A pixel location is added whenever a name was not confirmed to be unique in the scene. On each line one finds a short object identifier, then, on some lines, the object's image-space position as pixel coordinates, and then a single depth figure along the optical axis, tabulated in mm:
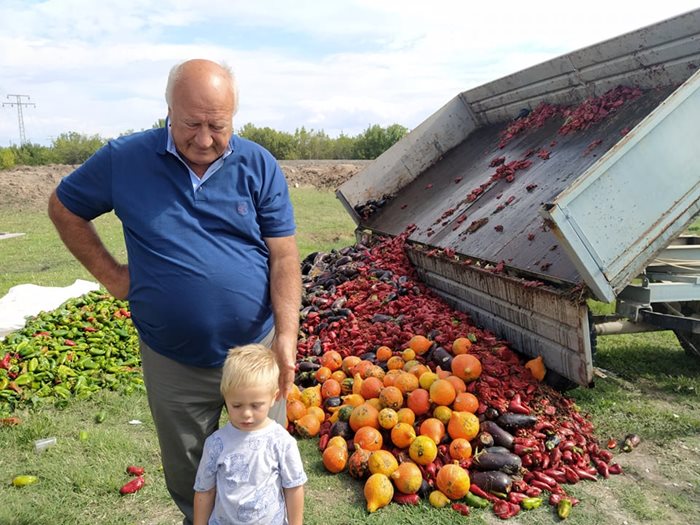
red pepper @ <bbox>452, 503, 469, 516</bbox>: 3877
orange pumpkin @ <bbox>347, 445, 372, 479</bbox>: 4223
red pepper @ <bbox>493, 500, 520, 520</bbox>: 3850
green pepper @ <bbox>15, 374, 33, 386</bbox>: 5891
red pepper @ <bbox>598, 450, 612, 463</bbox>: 4434
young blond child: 2531
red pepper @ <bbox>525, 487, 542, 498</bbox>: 4035
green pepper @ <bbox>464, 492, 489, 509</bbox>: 3936
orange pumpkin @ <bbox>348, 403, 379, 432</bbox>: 4543
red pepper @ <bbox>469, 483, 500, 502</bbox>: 3982
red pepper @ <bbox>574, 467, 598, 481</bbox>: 4223
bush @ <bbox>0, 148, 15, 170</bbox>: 40188
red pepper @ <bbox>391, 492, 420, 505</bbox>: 3996
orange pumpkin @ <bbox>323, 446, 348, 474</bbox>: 4352
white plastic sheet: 7301
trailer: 4309
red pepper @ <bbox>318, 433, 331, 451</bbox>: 4598
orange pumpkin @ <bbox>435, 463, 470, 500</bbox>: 3967
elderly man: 2715
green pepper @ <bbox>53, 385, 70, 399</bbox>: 5867
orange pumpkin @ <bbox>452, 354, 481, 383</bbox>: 4695
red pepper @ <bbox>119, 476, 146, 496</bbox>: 4219
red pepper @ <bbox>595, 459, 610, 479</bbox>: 4281
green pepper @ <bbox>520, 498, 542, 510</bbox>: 3915
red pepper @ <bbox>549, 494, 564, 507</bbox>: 3928
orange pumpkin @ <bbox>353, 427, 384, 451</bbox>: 4359
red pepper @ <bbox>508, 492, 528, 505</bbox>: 3969
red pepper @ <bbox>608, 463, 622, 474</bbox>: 4329
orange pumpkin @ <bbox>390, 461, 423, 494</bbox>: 4020
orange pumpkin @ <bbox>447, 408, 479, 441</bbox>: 4289
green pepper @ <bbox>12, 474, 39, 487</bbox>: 4363
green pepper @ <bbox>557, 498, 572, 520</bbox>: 3814
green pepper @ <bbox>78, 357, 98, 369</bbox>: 6352
